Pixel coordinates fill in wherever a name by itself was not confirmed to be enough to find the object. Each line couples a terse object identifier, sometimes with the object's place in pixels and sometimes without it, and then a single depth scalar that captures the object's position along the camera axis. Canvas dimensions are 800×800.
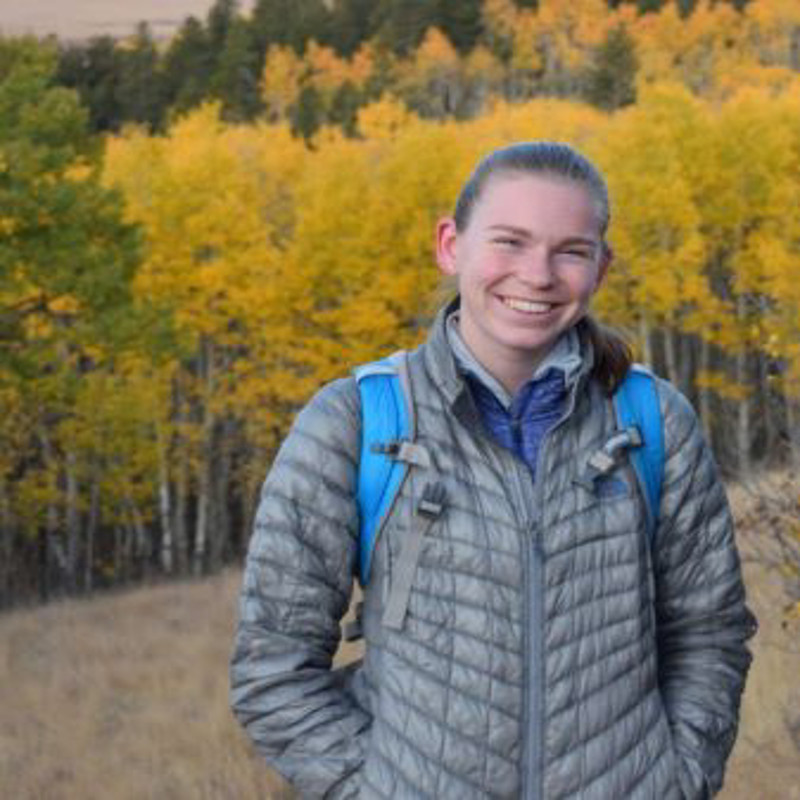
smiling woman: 2.10
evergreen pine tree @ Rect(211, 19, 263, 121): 92.56
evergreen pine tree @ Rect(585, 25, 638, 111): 79.00
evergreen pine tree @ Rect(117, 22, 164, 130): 88.38
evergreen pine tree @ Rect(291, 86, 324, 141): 80.38
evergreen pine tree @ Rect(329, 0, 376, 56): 113.25
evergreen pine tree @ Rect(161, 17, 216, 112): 88.38
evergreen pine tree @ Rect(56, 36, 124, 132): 87.69
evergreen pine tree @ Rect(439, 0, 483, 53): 107.69
